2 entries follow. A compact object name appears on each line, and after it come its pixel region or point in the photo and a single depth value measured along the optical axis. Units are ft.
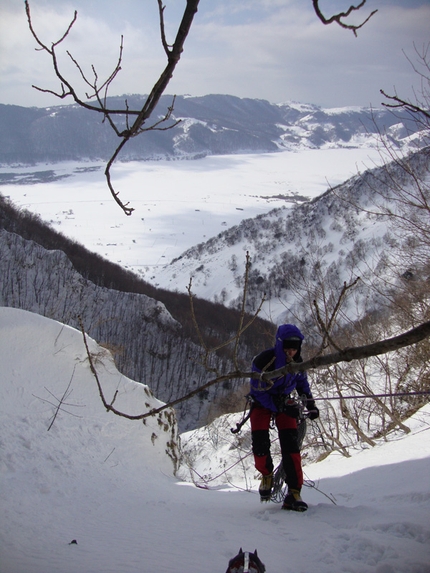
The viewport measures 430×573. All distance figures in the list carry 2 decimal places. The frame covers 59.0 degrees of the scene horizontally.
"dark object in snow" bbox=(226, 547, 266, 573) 6.89
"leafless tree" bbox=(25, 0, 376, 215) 5.35
